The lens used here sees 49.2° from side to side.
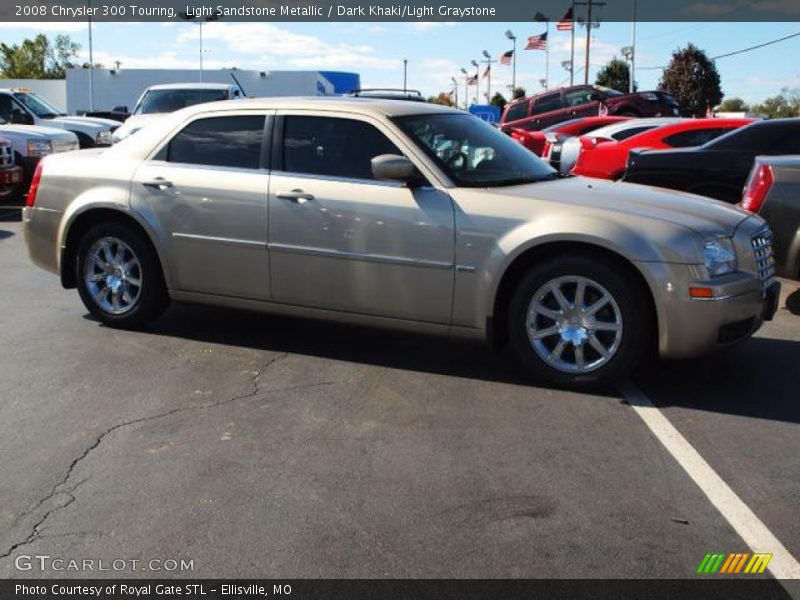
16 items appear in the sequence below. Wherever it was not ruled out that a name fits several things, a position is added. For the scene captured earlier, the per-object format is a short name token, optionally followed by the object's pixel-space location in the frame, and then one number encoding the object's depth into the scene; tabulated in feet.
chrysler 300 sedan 16.14
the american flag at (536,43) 144.46
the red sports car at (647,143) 36.96
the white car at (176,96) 53.62
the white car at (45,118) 53.83
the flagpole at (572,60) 179.52
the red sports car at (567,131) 50.85
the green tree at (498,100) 254.68
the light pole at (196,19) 128.93
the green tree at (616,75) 197.77
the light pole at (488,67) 225.76
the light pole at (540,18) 167.02
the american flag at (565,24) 142.31
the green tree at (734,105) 234.38
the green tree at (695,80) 152.35
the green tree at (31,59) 306.55
